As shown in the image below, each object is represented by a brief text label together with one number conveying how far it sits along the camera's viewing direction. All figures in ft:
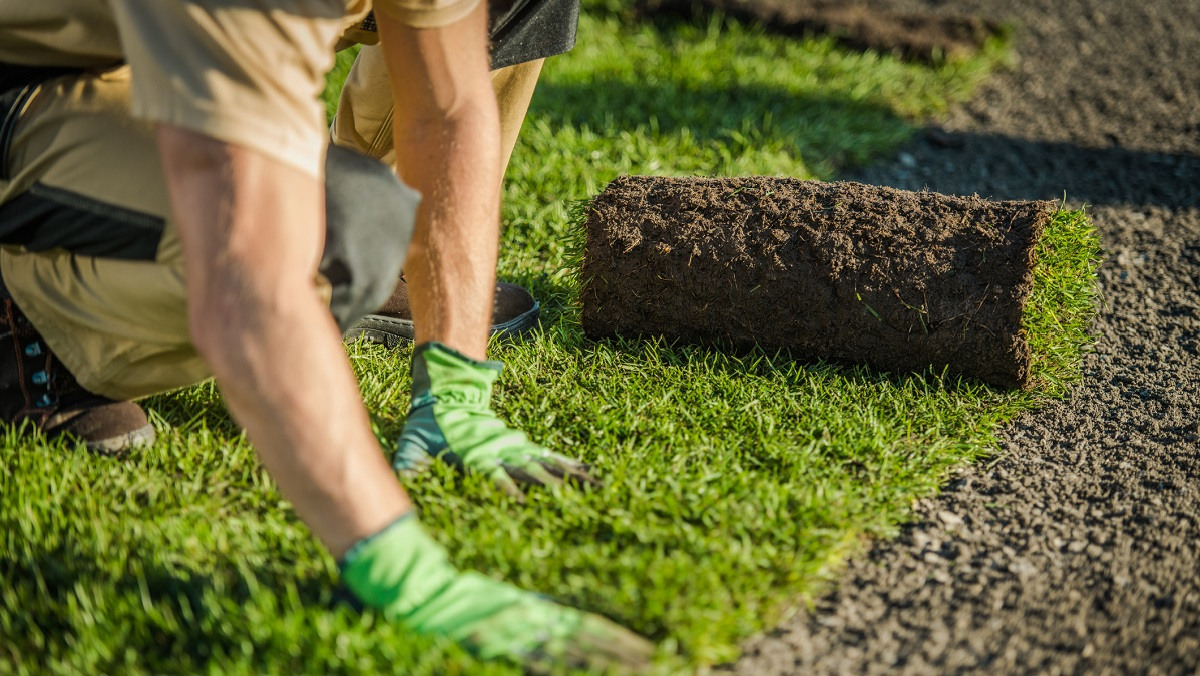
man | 8.96
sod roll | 10.47
